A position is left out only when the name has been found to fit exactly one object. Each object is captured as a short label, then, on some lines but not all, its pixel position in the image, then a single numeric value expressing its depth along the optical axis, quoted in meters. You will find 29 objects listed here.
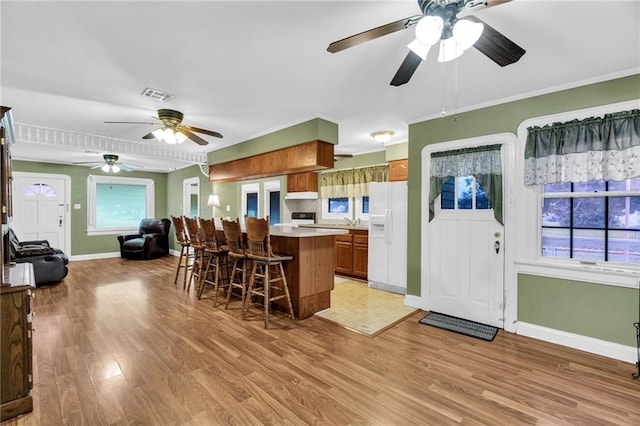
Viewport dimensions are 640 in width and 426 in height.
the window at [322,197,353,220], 6.26
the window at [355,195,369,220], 5.99
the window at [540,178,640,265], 2.61
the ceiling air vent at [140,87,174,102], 3.01
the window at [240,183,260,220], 6.70
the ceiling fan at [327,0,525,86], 1.48
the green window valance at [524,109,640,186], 2.48
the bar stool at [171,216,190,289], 4.89
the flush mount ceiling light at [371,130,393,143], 4.52
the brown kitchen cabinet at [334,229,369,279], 5.20
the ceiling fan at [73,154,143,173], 5.99
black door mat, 3.04
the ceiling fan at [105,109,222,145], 3.58
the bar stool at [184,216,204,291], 4.49
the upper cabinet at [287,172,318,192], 6.09
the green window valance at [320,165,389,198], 5.71
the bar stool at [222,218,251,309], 3.50
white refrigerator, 4.46
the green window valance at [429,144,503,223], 3.17
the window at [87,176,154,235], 7.65
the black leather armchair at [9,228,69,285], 4.70
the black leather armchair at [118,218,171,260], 7.25
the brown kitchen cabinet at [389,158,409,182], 5.06
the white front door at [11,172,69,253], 6.66
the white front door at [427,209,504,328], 3.23
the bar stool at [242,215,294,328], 3.20
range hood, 6.08
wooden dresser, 1.79
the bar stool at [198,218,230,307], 3.97
